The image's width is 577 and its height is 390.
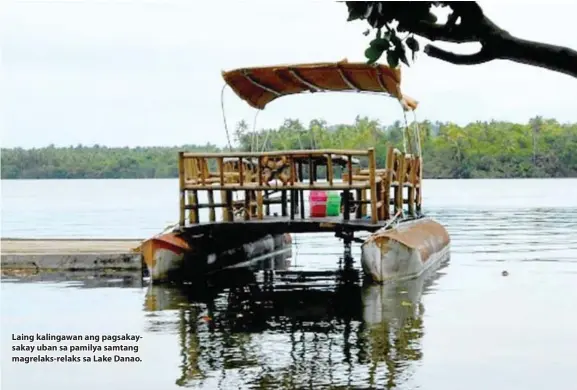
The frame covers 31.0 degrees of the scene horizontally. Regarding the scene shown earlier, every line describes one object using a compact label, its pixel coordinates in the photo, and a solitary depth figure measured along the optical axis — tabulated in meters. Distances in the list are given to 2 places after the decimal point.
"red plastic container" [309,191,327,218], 17.25
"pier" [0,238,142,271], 17.73
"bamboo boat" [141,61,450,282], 15.70
